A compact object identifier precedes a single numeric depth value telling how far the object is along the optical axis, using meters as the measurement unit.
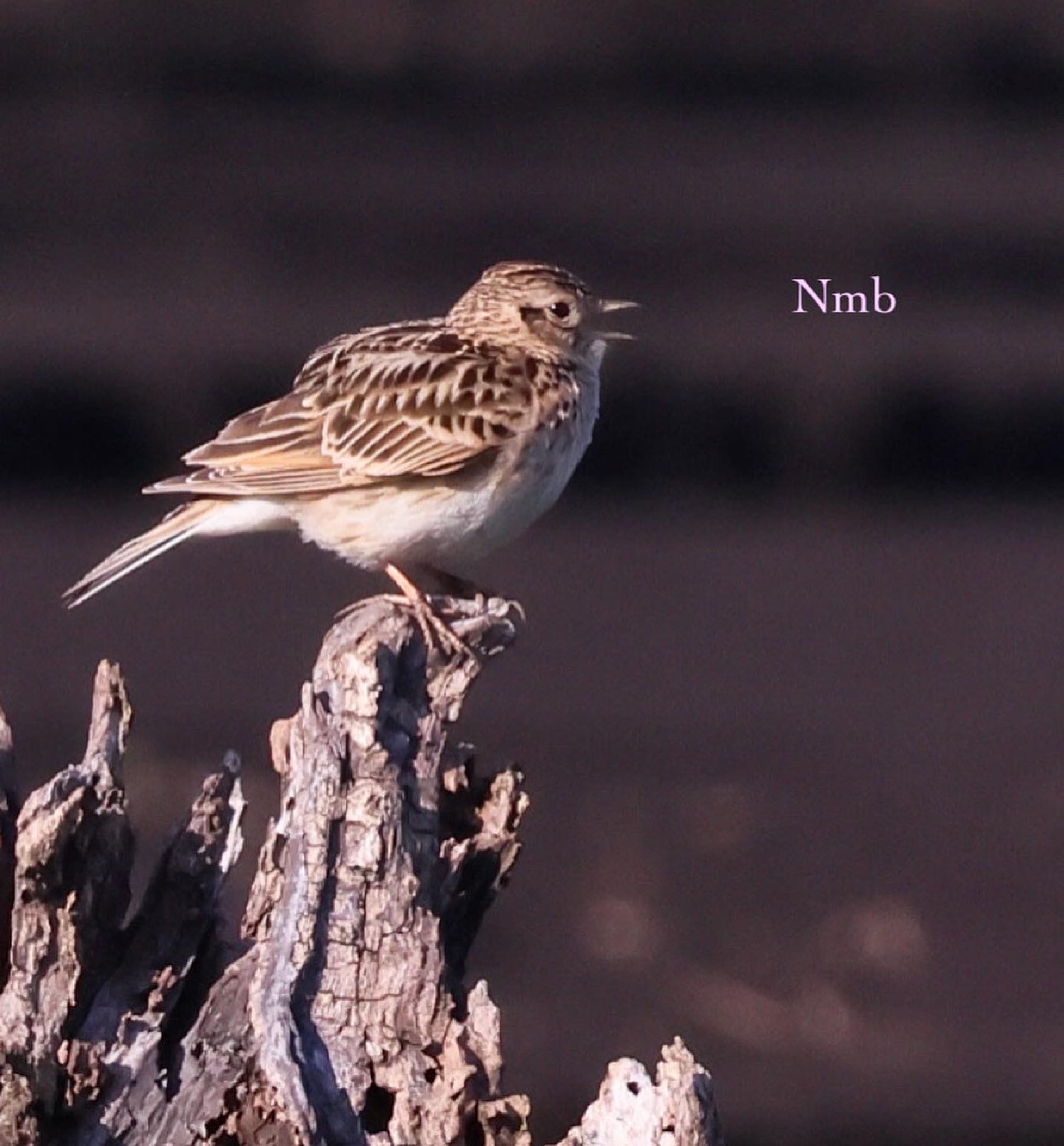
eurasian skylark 11.37
